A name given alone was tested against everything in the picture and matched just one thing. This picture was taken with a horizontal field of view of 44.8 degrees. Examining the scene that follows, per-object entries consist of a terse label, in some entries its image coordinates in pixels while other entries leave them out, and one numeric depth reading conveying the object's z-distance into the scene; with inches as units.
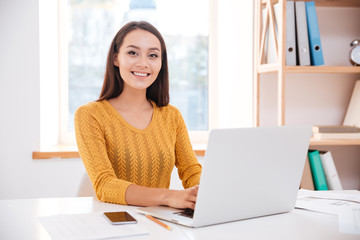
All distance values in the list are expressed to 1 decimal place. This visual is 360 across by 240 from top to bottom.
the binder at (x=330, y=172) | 92.7
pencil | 39.7
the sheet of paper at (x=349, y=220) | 41.1
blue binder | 90.7
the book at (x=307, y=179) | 91.4
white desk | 38.4
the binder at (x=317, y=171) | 91.9
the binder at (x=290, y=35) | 89.8
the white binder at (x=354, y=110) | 96.6
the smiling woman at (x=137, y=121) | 63.6
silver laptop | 38.9
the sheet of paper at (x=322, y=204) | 48.7
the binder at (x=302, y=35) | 90.4
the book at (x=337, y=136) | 91.4
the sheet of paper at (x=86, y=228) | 37.2
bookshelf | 89.0
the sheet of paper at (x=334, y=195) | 54.5
